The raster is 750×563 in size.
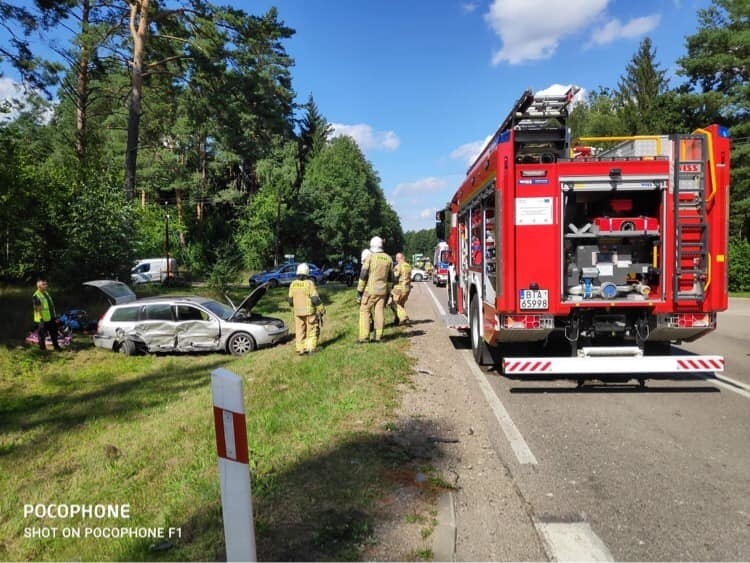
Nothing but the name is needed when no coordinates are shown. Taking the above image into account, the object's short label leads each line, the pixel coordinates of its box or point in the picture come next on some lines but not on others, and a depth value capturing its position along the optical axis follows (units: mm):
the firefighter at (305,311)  9719
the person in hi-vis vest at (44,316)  12383
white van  32528
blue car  33375
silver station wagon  12609
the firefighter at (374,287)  9758
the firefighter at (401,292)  12750
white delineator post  2512
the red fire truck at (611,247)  6250
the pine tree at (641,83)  42069
